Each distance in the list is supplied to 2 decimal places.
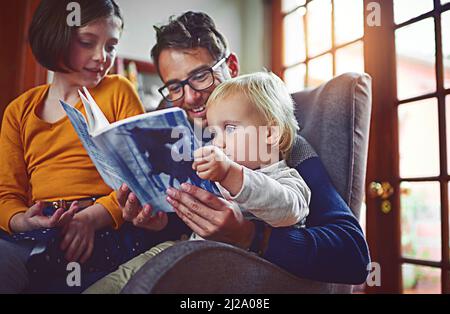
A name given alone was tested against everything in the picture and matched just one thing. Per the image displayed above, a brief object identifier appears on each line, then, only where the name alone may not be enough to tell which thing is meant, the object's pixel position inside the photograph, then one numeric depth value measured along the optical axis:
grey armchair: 0.59
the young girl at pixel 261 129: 0.76
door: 1.36
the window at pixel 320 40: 1.53
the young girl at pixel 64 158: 0.84
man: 0.72
